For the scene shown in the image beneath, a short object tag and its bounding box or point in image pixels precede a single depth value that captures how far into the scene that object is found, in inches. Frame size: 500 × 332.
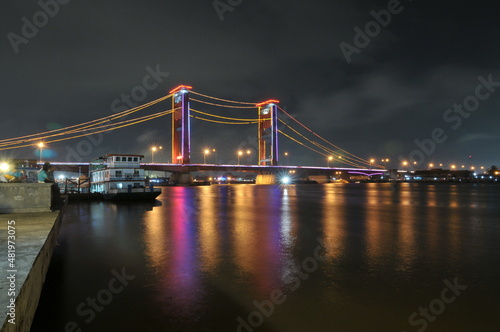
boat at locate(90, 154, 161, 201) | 1328.7
